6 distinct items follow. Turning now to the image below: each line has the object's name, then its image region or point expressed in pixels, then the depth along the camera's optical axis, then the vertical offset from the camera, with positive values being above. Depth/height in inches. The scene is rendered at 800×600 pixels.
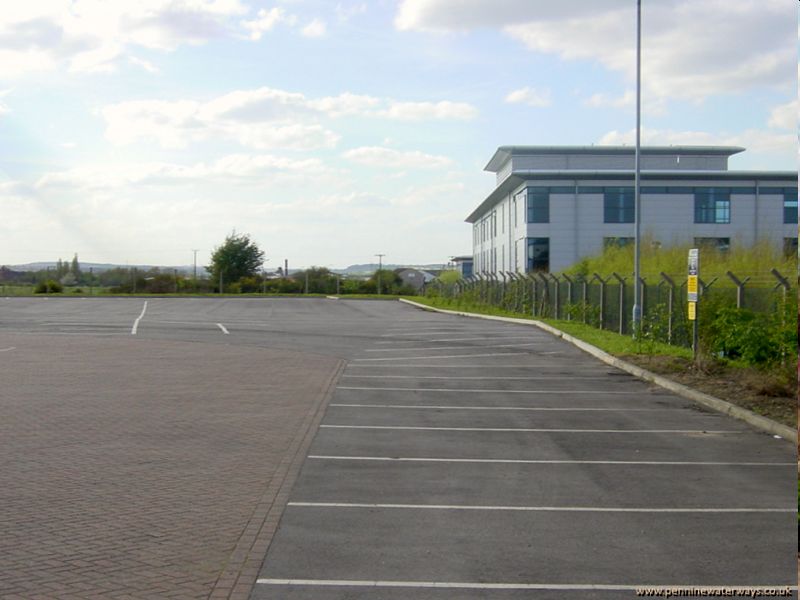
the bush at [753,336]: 613.3 -36.7
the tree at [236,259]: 3582.4 +77.7
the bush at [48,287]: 2918.3 -24.4
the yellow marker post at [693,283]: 685.9 -1.6
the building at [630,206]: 2349.9 +183.1
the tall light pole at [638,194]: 952.9 +86.9
